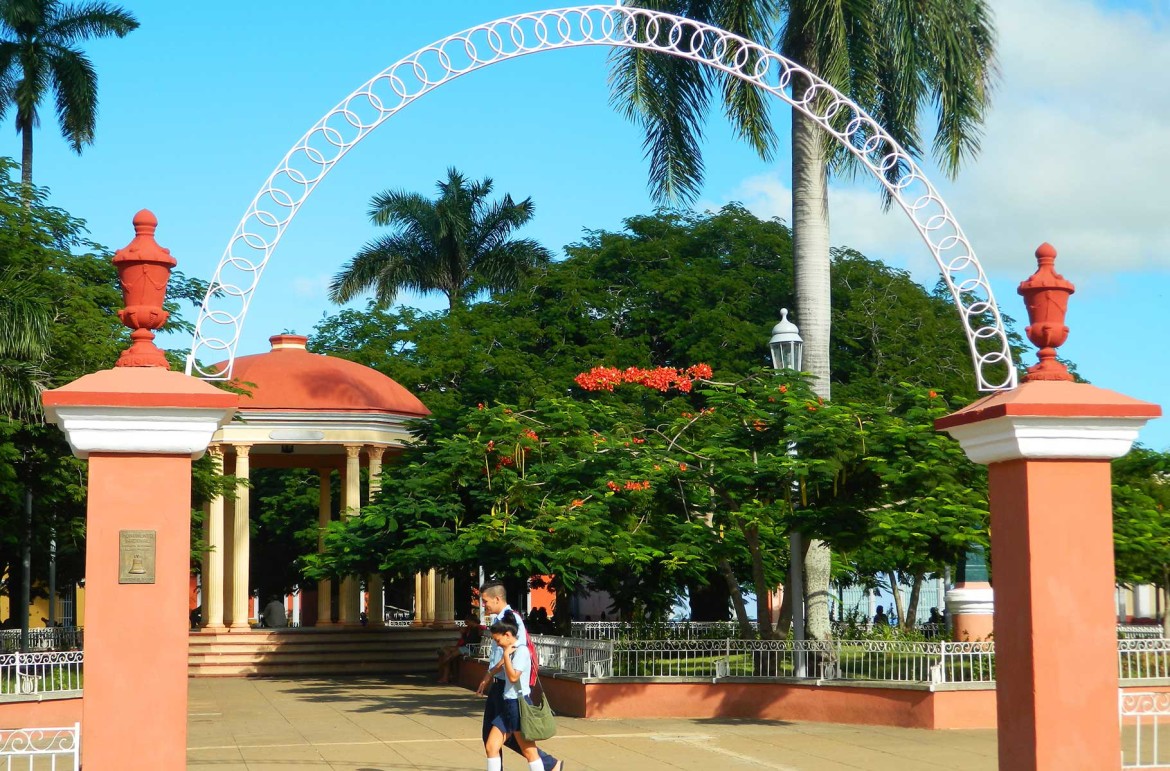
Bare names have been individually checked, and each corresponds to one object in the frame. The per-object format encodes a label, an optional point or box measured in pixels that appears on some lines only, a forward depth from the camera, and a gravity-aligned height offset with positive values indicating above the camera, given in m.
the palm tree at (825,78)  17.84 +5.72
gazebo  29.11 +1.86
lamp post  16.50 +1.89
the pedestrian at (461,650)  23.01 -2.15
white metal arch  10.12 +3.03
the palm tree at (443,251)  40.56 +7.98
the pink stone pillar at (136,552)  7.99 -0.16
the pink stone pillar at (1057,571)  8.30 -0.33
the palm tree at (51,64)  32.09 +10.78
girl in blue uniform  9.91 -1.25
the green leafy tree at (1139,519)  15.20 -0.03
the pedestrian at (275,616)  32.66 -2.15
